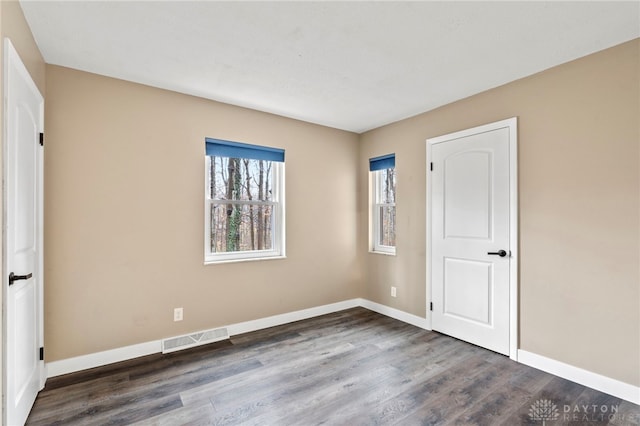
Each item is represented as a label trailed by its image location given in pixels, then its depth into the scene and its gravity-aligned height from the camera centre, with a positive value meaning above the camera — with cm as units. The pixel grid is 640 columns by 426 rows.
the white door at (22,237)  160 -16
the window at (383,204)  408 +10
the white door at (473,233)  281 -22
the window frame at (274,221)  330 -12
